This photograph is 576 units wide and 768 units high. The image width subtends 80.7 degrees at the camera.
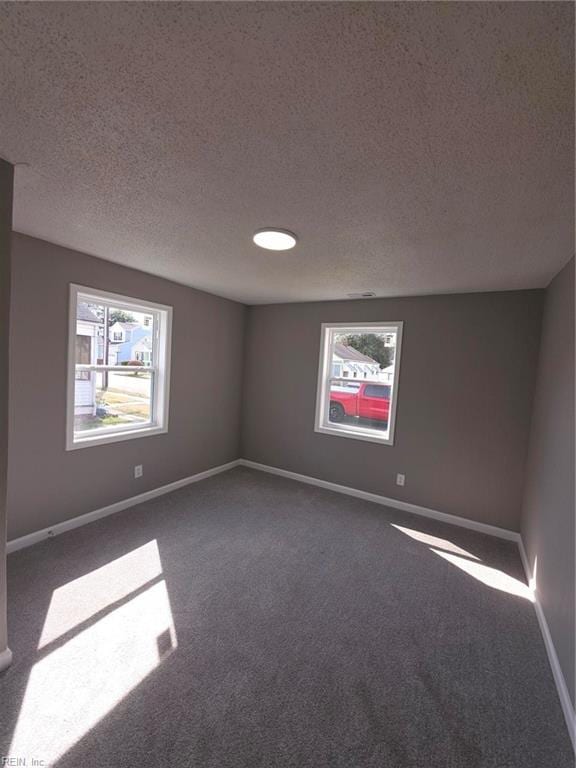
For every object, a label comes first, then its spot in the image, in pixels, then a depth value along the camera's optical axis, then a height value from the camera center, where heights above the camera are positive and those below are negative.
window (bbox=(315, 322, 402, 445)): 3.96 -0.08
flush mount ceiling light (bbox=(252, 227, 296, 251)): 2.14 +0.86
